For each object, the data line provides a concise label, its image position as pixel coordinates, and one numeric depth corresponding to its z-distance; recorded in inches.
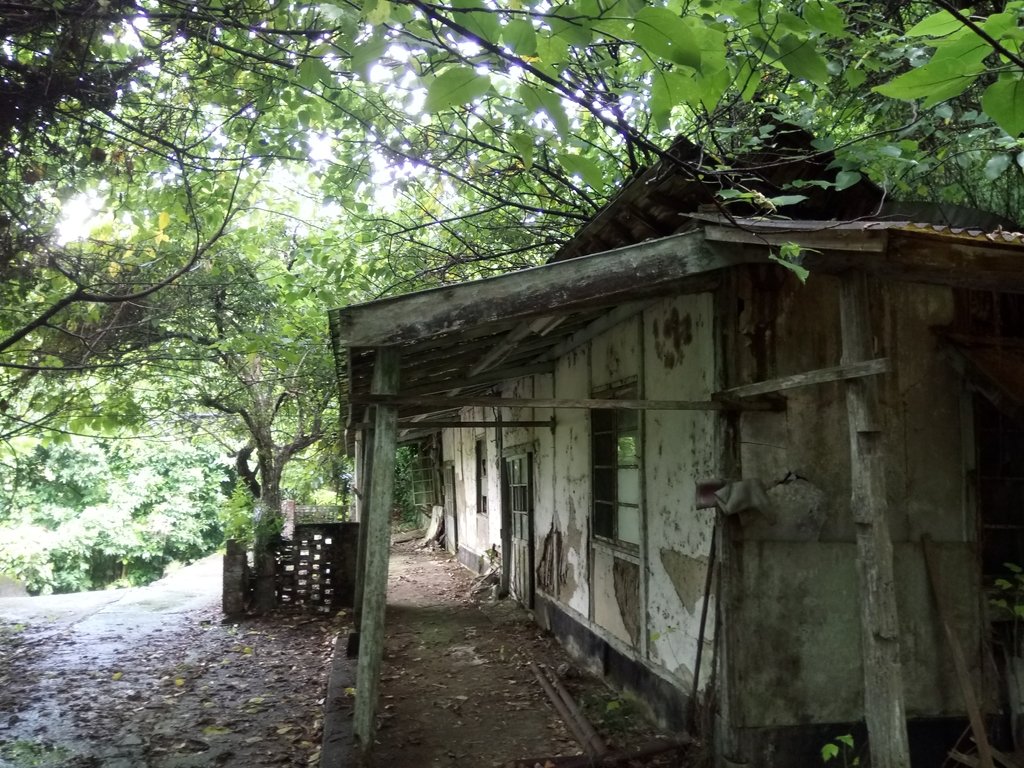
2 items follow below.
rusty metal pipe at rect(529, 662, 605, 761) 202.6
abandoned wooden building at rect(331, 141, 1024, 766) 148.2
